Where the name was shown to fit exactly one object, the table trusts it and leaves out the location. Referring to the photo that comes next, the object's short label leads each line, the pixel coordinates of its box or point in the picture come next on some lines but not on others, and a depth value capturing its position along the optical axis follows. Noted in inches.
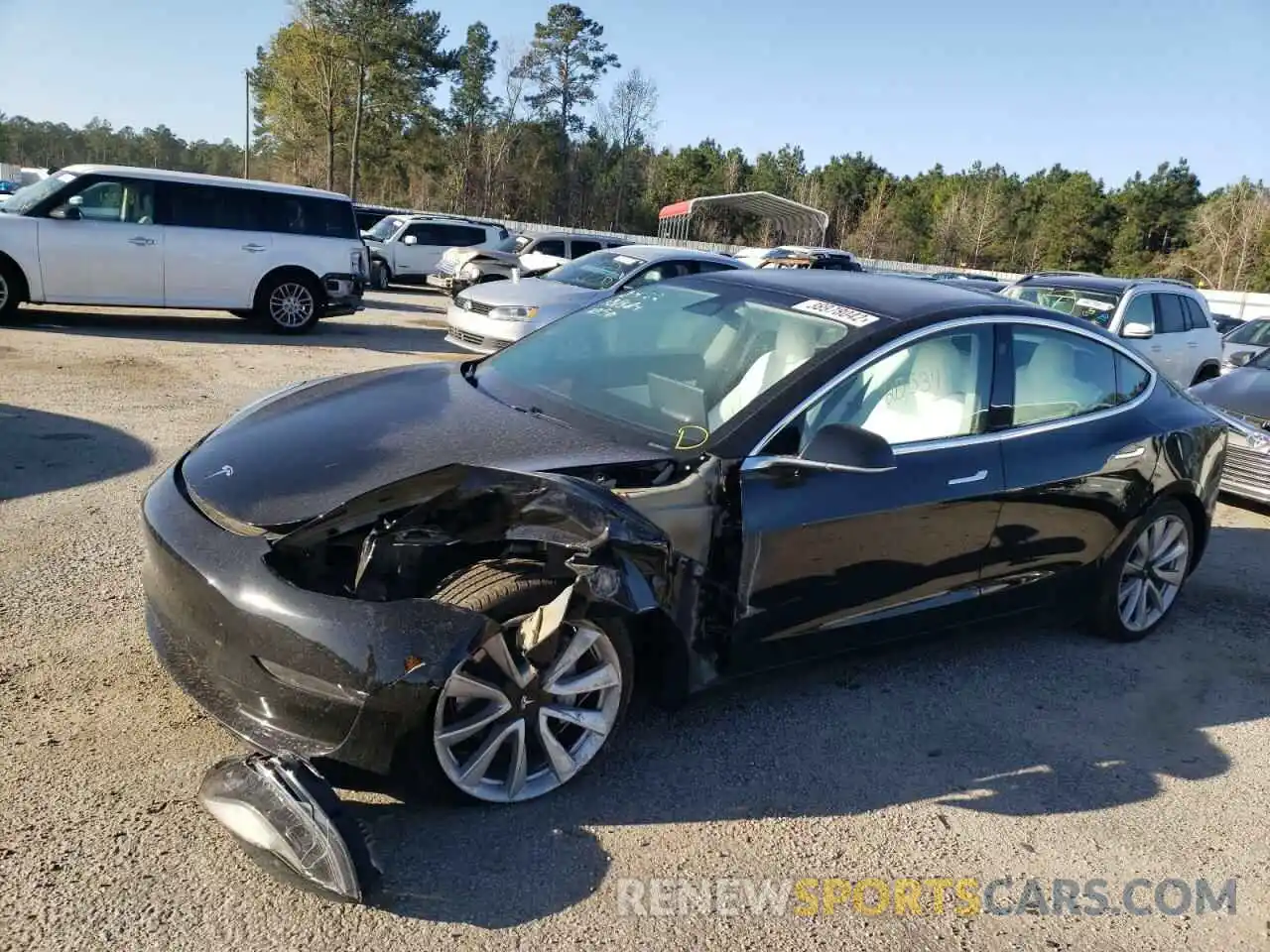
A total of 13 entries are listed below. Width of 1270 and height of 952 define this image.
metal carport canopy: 1738.4
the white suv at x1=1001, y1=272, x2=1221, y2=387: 406.3
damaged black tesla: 108.8
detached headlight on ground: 96.8
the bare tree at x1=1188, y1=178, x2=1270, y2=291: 2149.4
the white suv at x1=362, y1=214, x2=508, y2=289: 845.8
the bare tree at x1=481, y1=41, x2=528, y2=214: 2098.9
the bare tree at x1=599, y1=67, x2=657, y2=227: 2203.5
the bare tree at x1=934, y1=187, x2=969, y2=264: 2508.6
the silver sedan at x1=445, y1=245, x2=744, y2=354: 437.7
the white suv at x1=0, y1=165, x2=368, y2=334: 434.9
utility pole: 1994.1
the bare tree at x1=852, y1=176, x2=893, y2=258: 2532.0
